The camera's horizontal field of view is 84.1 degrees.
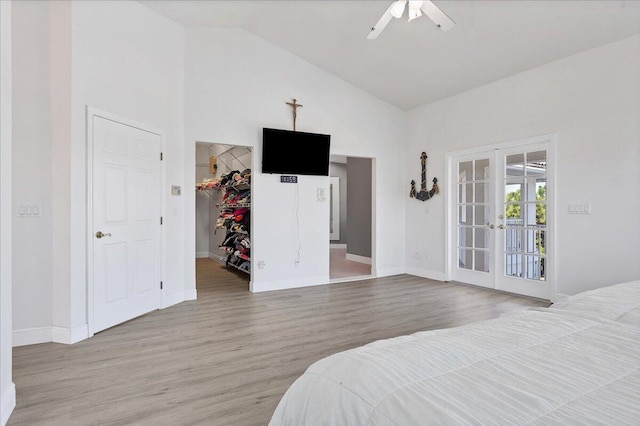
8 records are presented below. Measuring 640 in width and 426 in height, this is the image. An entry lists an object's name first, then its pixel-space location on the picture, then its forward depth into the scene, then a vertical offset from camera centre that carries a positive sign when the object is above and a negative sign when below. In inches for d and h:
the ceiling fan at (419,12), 109.2 +63.4
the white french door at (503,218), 183.6 -4.4
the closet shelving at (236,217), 230.2 -4.0
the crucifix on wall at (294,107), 210.8 +62.2
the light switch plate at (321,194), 218.7 +10.4
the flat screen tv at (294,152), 199.3 +34.1
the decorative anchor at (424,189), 236.4 +15.1
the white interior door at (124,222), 134.1 -4.7
